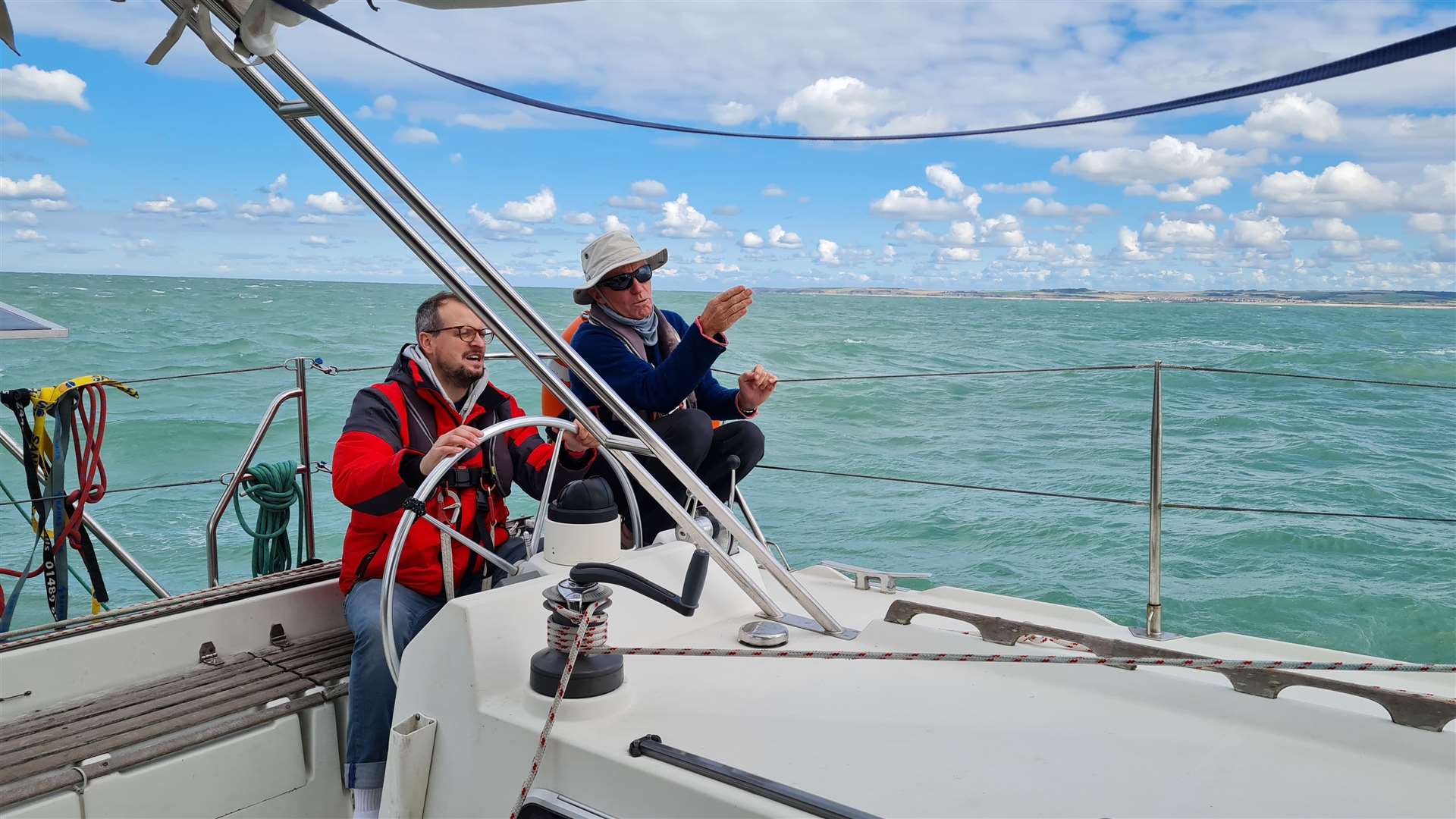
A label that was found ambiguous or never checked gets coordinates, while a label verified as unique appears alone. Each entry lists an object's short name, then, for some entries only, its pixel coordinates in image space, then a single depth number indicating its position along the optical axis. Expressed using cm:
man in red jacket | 203
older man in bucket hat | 268
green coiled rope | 296
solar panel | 277
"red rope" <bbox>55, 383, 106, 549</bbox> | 271
